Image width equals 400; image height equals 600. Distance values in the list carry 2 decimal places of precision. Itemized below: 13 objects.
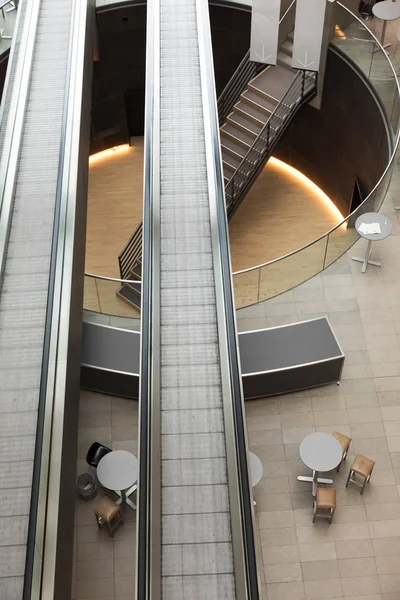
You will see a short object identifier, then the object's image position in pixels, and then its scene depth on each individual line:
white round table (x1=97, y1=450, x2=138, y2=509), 10.71
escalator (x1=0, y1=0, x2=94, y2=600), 8.24
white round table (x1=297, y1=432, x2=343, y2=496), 10.77
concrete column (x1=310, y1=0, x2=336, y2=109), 16.66
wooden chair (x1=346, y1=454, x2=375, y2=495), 10.88
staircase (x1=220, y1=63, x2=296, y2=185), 17.84
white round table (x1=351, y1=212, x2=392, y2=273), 13.30
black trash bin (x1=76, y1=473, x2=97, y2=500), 11.09
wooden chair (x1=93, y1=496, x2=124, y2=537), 10.59
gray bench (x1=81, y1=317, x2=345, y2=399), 11.89
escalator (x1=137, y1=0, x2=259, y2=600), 8.09
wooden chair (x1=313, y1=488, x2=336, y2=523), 10.62
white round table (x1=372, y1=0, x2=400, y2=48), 17.27
